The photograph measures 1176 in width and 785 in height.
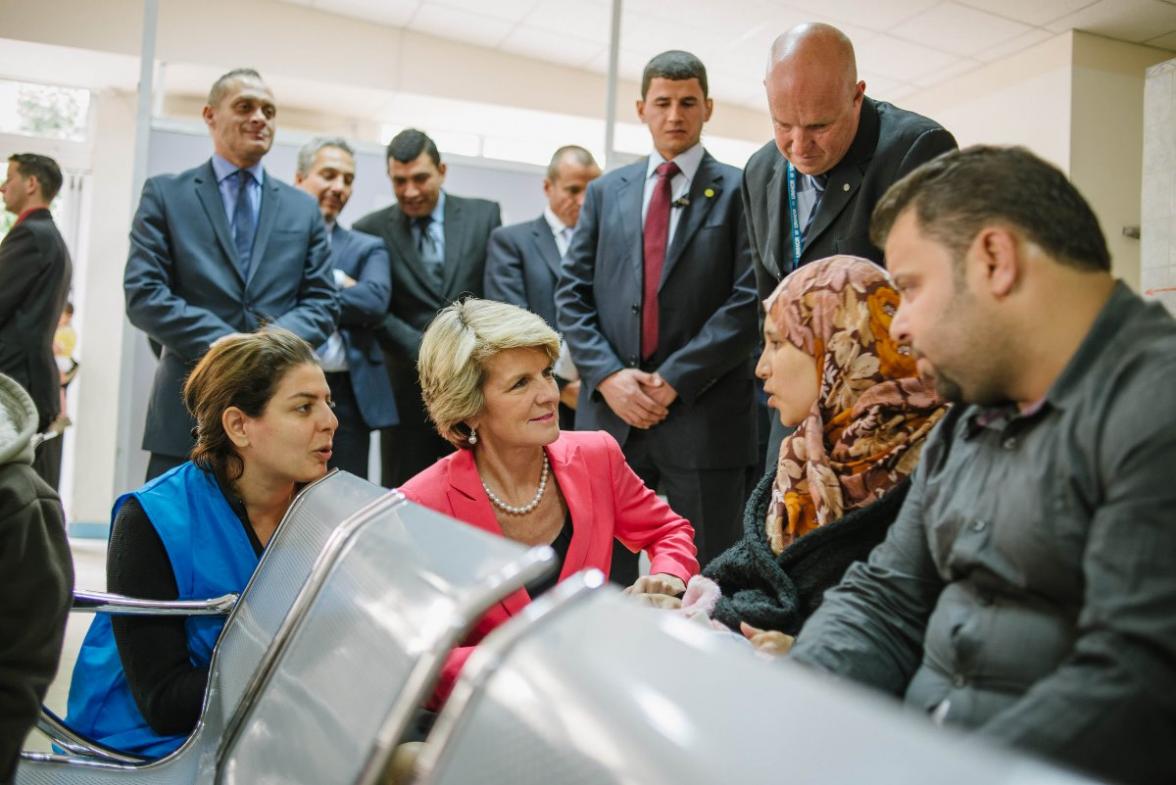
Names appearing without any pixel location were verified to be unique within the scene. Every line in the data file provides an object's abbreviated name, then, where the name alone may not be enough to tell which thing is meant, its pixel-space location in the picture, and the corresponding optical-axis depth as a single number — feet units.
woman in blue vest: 5.43
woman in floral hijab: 4.96
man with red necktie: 9.10
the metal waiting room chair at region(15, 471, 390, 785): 4.43
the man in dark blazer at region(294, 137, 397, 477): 11.14
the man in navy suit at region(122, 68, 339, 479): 9.76
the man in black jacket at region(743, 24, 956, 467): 7.30
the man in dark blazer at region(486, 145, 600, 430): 11.78
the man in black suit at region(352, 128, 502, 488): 11.60
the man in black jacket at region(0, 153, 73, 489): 13.28
